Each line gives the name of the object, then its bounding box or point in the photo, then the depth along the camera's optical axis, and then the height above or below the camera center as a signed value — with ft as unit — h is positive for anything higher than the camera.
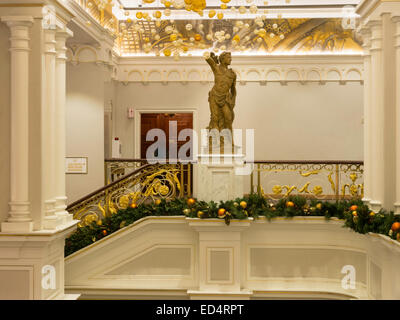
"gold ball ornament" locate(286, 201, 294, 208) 22.39 -2.17
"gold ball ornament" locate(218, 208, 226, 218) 21.04 -2.42
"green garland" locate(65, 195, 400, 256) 19.54 -2.51
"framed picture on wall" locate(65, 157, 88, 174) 31.91 -0.05
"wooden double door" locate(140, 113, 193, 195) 39.32 +3.70
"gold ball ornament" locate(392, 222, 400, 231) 16.33 -2.45
